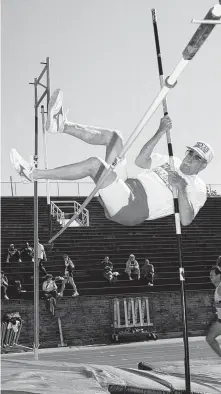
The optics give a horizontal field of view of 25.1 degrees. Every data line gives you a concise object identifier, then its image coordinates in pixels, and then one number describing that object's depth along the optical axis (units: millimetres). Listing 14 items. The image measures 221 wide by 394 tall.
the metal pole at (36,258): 4695
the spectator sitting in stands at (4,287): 8514
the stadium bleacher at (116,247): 9781
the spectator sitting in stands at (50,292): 8422
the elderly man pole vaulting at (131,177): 3357
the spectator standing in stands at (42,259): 9109
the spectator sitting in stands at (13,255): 10281
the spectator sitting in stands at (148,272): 9695
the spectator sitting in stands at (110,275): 9680
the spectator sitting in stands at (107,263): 9969
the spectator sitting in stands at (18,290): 8770
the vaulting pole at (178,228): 2961
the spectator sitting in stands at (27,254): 10398
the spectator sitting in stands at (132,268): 9906
